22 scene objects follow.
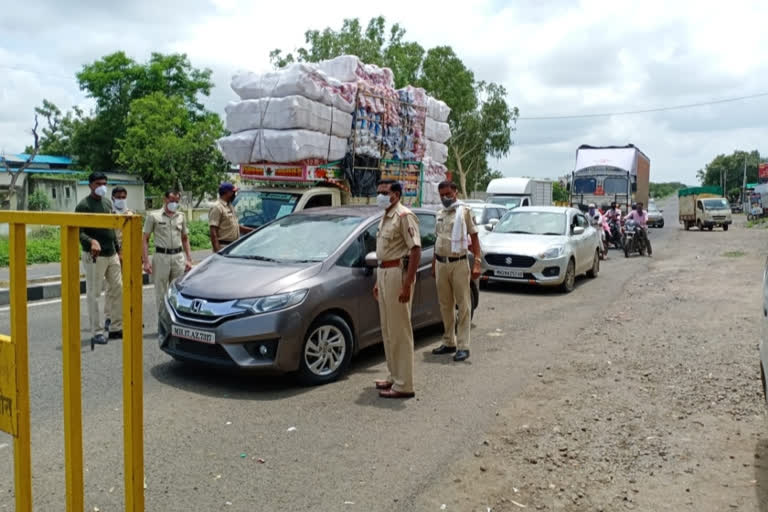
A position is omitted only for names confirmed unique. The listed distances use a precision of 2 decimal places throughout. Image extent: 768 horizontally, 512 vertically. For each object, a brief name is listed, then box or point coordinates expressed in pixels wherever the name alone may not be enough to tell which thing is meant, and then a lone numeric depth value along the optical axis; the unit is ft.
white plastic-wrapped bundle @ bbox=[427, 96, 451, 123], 51.67
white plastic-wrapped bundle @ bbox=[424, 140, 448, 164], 52.44
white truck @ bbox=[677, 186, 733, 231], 120.16
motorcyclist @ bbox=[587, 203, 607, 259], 61.98
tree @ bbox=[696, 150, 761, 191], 327.06
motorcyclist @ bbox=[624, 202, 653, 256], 61.46
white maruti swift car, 37.60
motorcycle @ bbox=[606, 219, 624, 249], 71.30
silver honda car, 17.76
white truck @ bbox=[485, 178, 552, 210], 90.07
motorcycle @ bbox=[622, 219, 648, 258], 62.08
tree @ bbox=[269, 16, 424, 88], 145.28
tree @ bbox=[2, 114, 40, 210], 67.63
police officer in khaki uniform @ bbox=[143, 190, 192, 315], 24.82
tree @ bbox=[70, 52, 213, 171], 167.84
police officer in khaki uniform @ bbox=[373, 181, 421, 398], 17.72
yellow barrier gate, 7.17
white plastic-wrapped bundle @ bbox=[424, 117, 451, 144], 51.85
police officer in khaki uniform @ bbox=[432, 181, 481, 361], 21.77
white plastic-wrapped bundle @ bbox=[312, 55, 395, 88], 40.60
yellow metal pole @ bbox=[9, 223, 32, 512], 7.82
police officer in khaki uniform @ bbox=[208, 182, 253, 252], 26.23
